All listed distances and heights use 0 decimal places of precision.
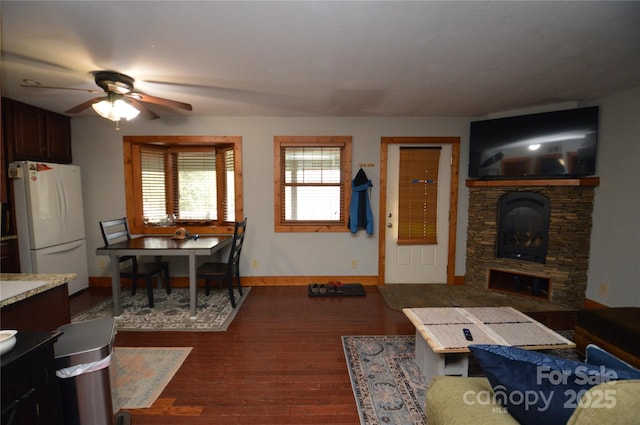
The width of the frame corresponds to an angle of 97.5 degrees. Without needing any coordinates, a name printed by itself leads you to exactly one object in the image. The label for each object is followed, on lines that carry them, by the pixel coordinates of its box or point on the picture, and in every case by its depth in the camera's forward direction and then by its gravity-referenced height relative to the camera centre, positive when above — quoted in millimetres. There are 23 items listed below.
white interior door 4176 -835
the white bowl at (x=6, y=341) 1042 -561
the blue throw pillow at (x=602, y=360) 1109 -663
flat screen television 3291 +649
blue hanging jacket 4012 -167
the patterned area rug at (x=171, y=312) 2959 -1377
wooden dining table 3055 -626
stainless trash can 1443 -970
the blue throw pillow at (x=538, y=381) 891 -621
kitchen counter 1483 -626
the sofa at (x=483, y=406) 780 -810
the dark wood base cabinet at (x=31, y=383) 1043 -766
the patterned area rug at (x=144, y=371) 1959 -1415
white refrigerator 3209 -311
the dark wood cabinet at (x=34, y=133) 3223 +747
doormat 3820 -1332
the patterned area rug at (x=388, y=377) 1820 -1400
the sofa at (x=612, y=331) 1977 -1021
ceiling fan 2463 +835
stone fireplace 3408 -537
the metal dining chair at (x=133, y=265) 3346 -915
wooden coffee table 1985 -1036
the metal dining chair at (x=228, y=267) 3338 -911
